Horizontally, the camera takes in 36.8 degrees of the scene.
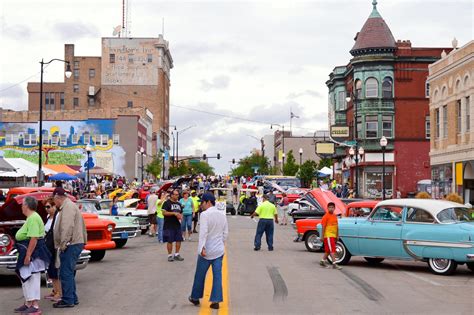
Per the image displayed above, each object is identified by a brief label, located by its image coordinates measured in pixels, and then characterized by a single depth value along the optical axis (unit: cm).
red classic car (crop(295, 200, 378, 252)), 2173
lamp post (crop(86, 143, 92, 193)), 4966
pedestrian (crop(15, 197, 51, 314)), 1088
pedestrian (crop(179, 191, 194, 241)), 2509
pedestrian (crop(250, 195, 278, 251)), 2214
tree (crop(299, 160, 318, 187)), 7419
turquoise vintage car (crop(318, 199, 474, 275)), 1611
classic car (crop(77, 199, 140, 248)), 2255
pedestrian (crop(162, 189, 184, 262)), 1870
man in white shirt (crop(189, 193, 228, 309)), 1130
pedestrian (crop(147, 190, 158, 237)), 2772
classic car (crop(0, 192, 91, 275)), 1339
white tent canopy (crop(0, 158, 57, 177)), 3903
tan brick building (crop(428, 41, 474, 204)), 4053
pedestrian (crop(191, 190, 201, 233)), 2859
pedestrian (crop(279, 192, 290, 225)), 3759
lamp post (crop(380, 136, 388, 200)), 4059
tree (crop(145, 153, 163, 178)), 10195
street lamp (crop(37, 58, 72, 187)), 3653
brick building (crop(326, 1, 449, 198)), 6353
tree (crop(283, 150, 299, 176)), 9450
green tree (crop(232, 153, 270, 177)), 14498
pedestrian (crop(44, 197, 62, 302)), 1190
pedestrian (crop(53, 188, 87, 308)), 1144
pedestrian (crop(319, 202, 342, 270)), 1743
